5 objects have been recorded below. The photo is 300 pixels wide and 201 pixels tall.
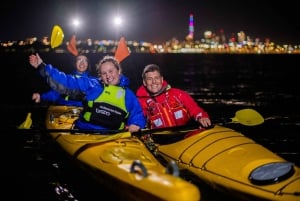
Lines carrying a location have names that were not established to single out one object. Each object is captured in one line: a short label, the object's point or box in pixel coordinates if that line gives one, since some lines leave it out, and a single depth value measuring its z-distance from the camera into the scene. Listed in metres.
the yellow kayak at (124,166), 4.07
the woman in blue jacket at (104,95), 6.05
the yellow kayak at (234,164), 4.81
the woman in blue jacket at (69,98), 9.34
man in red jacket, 6.79
